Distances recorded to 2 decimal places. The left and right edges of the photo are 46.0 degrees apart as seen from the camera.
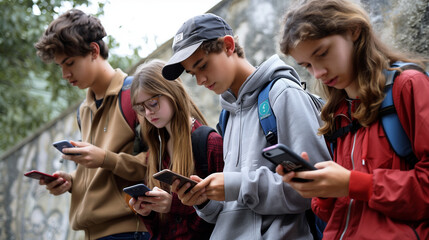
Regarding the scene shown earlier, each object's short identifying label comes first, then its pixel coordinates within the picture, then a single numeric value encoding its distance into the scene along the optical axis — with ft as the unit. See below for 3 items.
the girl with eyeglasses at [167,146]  8.29
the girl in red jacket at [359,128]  5.08
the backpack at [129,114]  10.19
